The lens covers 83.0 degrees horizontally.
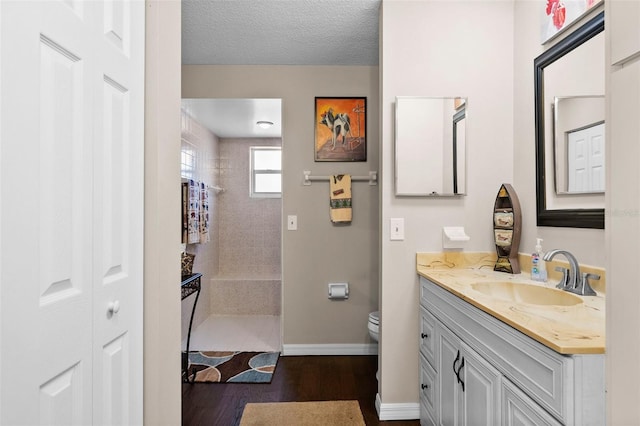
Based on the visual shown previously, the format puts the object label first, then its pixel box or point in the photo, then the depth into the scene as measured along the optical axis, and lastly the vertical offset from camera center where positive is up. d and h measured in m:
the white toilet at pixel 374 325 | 2.69 -0.85
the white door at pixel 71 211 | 0.73 +0.01
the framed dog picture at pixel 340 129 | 3.11 +0.72
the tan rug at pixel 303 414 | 2.08 -1.20
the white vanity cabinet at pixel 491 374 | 0.89 -0.51
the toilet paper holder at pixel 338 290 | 3.09 -0.66
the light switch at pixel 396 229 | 2.12 -0.09
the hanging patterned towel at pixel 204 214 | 3.54 -0.01
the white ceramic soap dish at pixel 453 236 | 2.08 -0.13
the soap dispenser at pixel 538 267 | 1.74 -0.26
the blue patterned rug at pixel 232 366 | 2.62 -1.19
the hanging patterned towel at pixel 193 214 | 3.21 -0.01
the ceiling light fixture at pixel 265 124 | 3.93 +0.99
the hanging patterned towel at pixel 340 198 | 3.02 +0.13
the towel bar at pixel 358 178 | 3.07 +0.30
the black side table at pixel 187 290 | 2.48 -0.55
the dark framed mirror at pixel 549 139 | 1.56 +0.37
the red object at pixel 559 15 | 1.68 +0.93
